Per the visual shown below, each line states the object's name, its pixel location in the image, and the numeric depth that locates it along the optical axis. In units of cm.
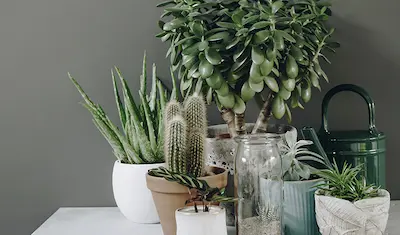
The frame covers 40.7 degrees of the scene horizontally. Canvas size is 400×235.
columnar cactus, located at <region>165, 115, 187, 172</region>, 102
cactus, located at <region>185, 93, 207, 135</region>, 107
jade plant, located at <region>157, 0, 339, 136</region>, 106
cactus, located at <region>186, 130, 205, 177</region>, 105
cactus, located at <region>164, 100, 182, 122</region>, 107
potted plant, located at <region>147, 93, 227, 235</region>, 102
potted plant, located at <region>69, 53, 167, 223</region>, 118
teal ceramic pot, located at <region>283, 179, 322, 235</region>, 104
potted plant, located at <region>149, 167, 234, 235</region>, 93
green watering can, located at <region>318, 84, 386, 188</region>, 119
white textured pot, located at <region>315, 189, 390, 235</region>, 95
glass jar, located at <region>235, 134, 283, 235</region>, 104
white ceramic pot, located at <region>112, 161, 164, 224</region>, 118
